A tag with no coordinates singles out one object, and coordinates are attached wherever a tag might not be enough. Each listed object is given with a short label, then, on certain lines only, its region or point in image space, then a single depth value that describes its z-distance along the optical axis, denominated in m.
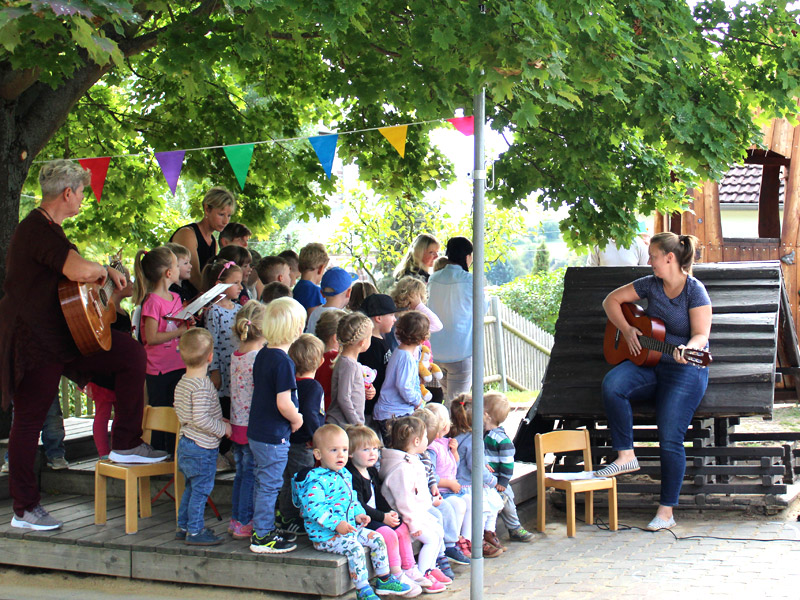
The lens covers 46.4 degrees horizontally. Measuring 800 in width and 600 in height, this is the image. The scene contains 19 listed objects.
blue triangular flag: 8.41
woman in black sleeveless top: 7.77
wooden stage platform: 5.34
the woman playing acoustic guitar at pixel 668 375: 7.20
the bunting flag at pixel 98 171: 8.91
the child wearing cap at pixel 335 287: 7.21
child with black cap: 6.70
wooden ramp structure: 7.47
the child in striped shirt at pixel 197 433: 5.75
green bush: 21.66
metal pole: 5.14
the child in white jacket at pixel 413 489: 5.74
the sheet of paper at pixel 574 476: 7.11
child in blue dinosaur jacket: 5.36
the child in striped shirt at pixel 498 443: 6.63
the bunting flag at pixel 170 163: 8.51
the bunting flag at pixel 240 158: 8.66
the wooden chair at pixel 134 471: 6.01
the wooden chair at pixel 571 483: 6.97
